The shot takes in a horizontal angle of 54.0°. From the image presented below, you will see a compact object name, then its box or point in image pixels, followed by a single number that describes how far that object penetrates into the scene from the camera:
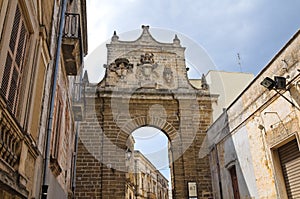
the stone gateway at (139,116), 12.14
